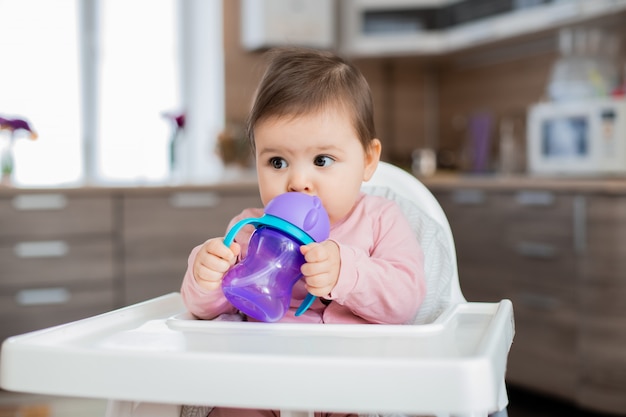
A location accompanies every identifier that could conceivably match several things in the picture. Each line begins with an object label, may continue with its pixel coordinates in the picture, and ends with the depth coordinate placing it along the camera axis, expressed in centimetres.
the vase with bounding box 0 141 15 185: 298
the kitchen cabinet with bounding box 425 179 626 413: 248
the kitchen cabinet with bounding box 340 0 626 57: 328
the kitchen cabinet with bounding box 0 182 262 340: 285
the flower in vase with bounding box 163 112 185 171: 331
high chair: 69
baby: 104
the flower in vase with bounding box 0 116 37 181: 298
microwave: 268
